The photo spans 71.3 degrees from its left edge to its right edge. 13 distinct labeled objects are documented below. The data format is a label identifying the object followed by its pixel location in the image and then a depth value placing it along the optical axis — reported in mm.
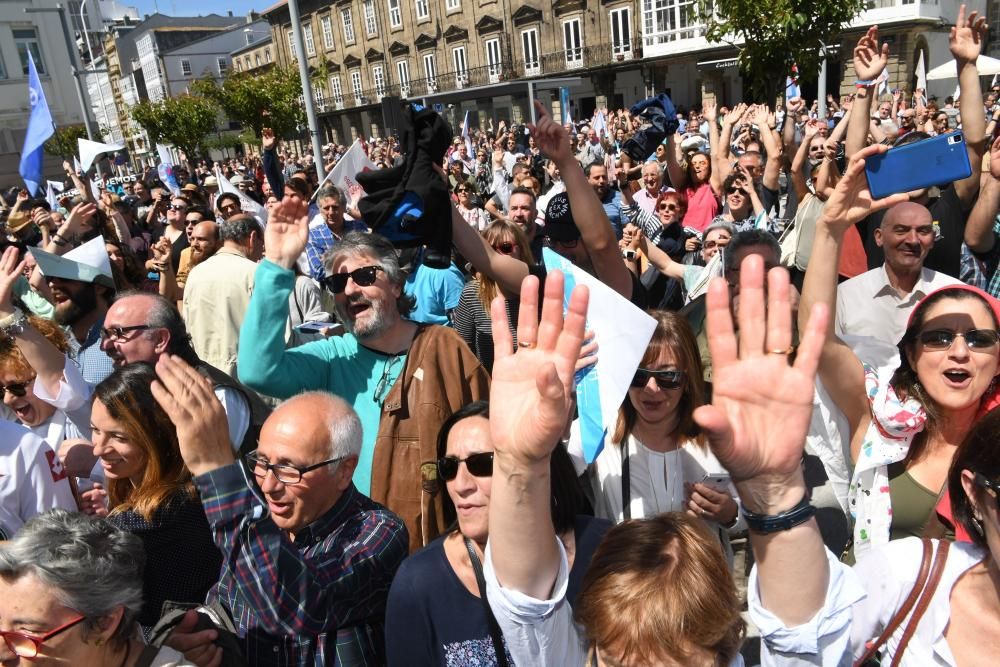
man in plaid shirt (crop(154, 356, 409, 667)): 1620
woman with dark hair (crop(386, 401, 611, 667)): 1737
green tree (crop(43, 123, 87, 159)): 27094
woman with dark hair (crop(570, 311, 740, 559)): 2373
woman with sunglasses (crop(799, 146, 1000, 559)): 2152
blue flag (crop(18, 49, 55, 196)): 7953
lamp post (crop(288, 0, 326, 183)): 7581
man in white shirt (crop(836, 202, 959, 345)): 3223
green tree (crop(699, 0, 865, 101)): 8680
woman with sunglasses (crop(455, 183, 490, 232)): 7516
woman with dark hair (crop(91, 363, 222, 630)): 2160
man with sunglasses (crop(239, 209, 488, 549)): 2533
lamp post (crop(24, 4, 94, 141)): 15469
